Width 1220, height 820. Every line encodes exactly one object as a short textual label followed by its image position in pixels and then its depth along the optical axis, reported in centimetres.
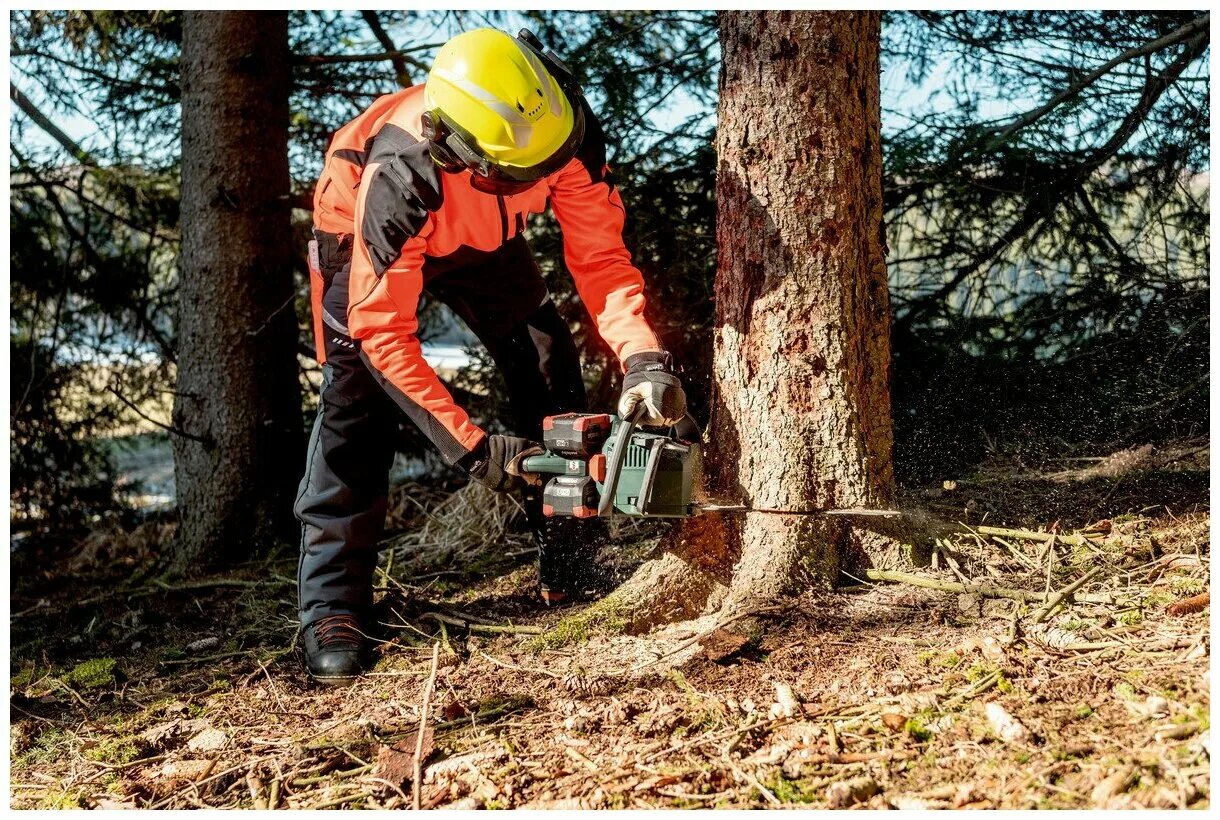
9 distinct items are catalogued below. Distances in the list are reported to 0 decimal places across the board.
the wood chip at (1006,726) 221
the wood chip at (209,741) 276
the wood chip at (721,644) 284
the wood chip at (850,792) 211
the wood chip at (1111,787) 196
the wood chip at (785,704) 248
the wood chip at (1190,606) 273
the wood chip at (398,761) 246
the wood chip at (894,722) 235
